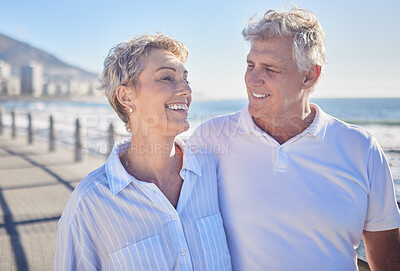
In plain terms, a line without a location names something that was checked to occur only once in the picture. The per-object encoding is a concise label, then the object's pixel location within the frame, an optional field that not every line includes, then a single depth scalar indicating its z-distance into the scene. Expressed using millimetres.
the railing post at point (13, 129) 11945
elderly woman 1741
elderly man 2125
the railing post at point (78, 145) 7906
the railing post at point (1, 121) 13523
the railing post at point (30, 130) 10469
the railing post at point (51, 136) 9234
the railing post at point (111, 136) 6708
